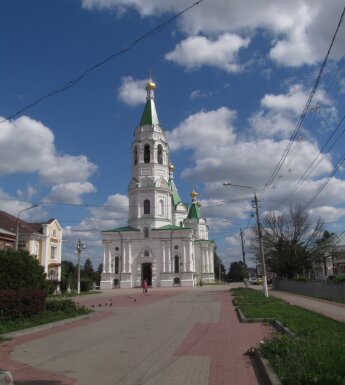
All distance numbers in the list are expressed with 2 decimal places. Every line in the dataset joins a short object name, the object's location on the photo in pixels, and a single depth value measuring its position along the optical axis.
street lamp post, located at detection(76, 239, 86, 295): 47.63
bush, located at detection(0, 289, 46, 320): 16.19
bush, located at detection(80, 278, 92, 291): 53.30
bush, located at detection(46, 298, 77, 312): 19.91
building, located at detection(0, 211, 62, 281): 51.78
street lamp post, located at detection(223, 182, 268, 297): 30.97
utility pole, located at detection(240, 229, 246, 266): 51.50
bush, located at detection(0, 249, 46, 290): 18.67
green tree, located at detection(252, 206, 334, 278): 50.84
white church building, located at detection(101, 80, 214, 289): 67.50
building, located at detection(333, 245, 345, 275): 89.44
